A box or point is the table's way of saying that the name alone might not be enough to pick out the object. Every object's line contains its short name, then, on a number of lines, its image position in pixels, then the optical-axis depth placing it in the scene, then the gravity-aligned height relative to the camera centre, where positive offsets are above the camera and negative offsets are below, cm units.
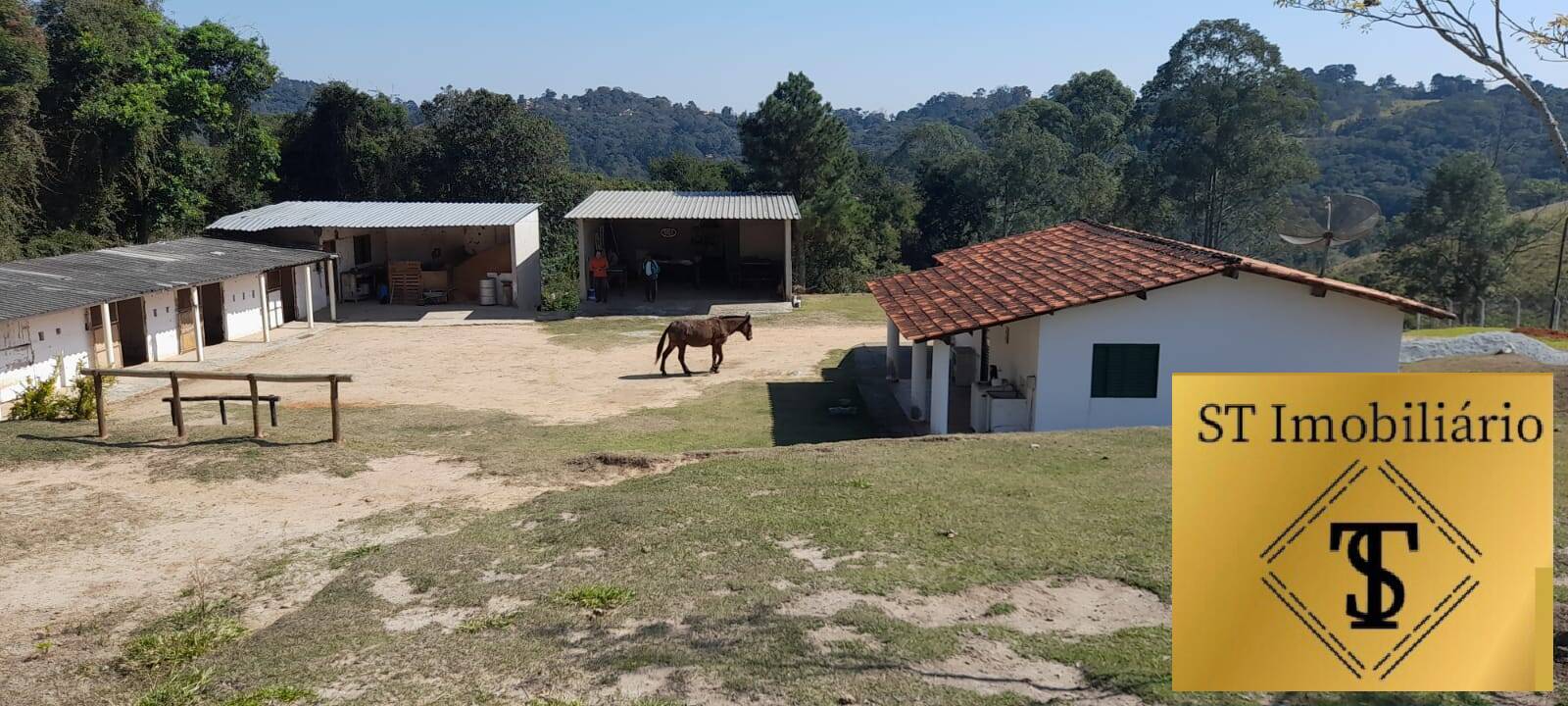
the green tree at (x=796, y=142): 3912 +463
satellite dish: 1780 +68
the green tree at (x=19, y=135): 2766 +368
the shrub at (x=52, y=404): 1471 -180
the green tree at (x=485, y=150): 4344 +489
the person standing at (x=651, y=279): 3069 -33
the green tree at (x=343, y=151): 4222 +481
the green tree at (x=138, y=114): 2994 +464
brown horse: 2058 -130
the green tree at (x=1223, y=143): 3859 +441
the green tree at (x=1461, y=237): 3753 +80
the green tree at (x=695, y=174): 4791 +451
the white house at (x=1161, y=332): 1423 -95
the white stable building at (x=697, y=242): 3052 +82
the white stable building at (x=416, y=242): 2864 +84
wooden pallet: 3073 -43
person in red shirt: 3045 -20
